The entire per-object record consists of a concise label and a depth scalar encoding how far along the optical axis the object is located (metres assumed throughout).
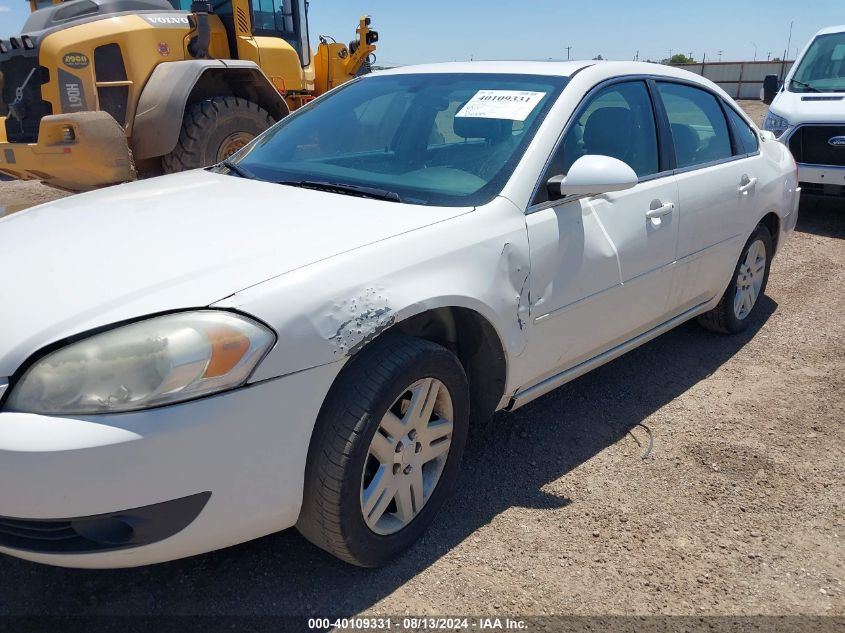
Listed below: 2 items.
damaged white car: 1.77
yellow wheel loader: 5.90
